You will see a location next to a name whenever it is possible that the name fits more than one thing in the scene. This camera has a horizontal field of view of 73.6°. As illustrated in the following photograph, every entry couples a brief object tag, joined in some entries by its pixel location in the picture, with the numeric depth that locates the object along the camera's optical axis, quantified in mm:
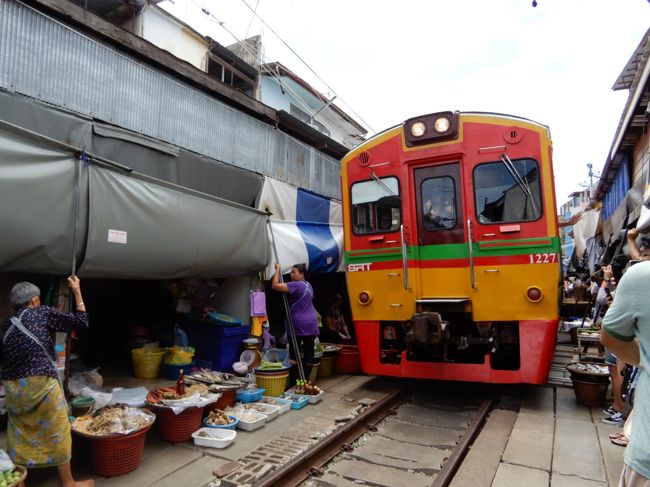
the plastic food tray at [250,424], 4648
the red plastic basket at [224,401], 4834
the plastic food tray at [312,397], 5767
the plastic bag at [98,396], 4230
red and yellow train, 5285
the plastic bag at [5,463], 2871
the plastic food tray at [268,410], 5030
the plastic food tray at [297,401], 5542
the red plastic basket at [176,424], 4246
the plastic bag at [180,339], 6078
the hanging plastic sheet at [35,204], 3303
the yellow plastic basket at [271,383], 5770
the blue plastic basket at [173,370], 5699
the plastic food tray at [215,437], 4195
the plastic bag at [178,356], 5758
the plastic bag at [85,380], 4605
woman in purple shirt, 6363
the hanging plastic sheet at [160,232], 4125
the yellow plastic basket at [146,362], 5660
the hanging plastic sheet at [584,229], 11977
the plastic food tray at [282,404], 5265
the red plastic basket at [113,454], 3543
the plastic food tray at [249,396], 5395
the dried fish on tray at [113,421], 3615
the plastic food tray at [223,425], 4461
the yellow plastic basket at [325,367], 7305
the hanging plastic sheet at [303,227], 7258
